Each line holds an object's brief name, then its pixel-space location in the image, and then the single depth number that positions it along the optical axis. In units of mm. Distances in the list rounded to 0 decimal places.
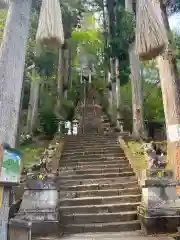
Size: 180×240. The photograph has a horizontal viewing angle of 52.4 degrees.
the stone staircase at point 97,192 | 4270
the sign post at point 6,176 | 2442
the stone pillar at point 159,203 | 3814
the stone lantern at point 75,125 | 12256
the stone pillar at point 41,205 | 3852
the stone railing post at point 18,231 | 2707
